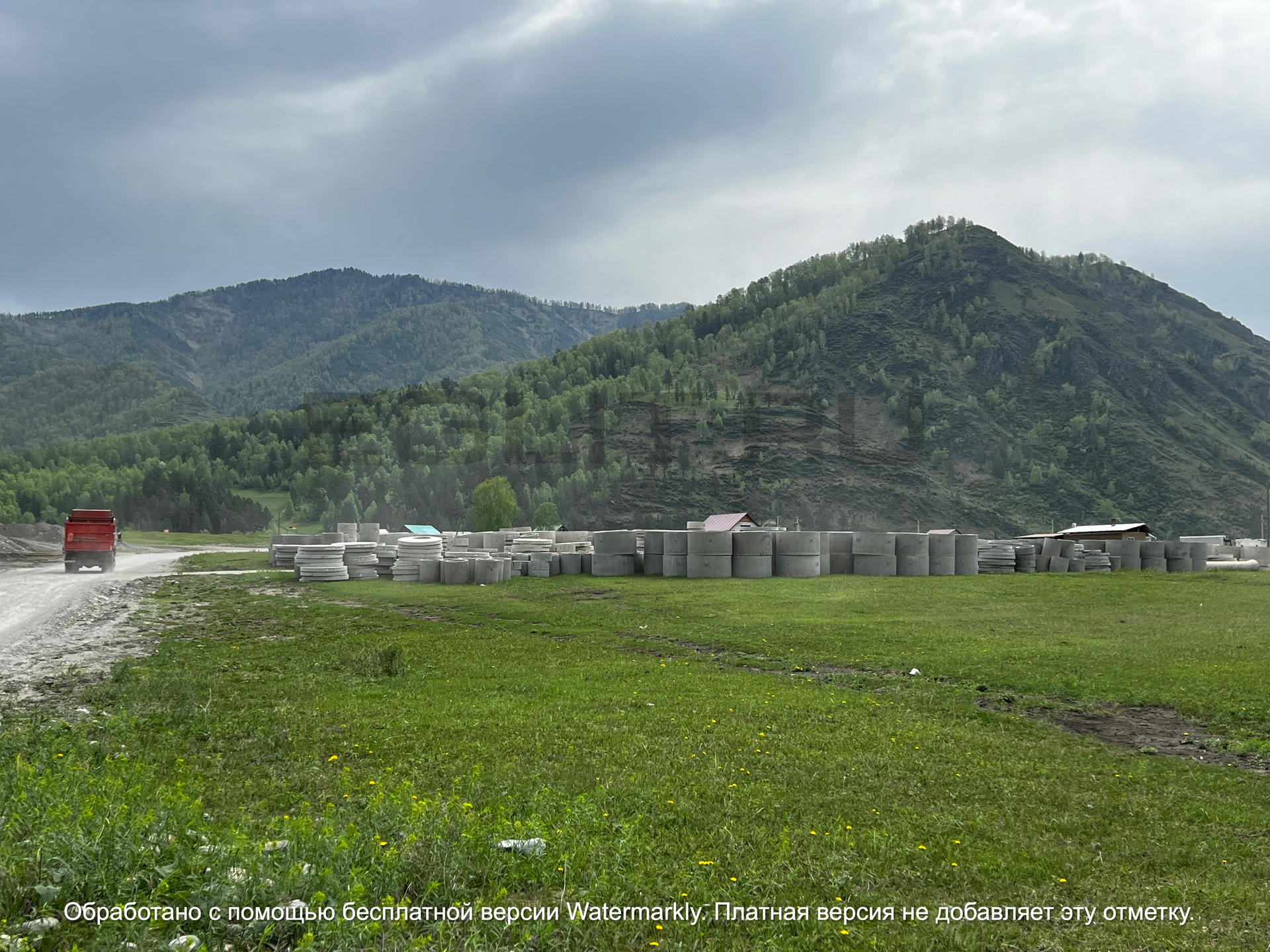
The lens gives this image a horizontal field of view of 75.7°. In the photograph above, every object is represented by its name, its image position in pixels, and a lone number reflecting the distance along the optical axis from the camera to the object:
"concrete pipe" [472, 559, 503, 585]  37.41
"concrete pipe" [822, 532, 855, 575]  40.31
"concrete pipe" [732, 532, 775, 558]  37.25
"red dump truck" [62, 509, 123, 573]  43.34
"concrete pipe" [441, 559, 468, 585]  37.31
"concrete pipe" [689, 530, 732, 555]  37.41
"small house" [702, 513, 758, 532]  86.25
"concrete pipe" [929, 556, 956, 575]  40.03
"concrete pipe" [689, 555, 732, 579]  37.28
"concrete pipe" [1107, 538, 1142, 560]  47.06
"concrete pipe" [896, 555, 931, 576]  39.41
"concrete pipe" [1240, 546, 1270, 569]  62.24
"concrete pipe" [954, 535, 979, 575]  40.72
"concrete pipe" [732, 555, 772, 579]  37.31
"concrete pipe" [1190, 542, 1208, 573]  48.09
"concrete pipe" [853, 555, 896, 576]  39.22
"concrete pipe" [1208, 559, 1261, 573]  54.12
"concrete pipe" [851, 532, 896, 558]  39.50
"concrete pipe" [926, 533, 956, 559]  40.00
